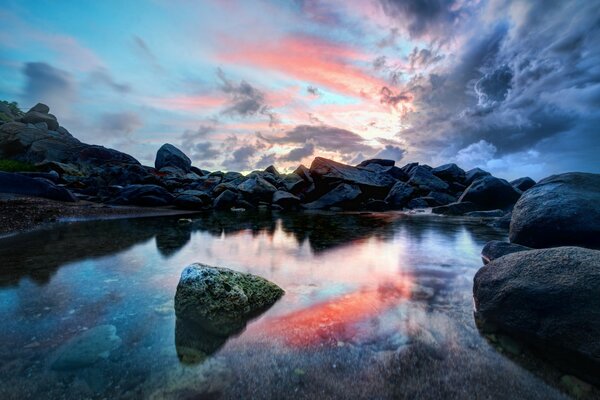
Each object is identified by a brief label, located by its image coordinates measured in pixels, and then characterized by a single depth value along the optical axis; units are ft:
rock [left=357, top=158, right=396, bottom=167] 133.28
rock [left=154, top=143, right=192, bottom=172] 147.23
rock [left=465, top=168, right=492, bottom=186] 109.81
